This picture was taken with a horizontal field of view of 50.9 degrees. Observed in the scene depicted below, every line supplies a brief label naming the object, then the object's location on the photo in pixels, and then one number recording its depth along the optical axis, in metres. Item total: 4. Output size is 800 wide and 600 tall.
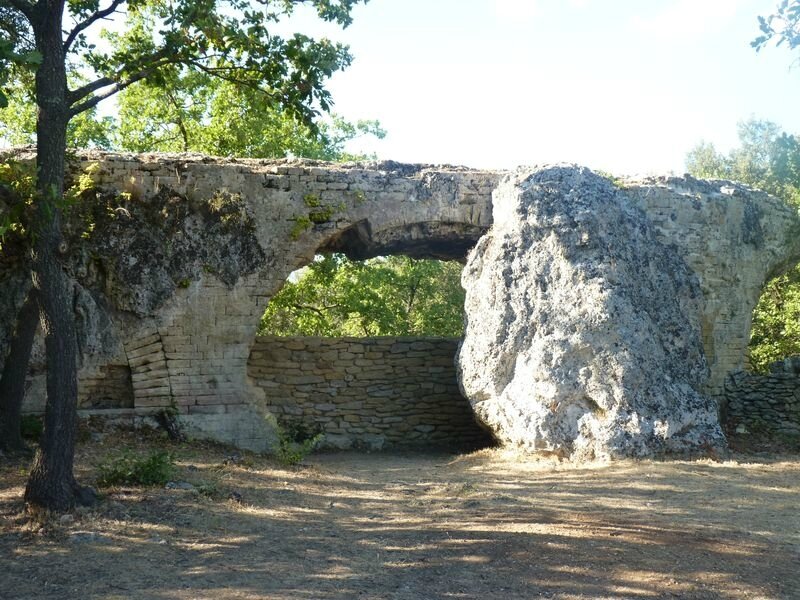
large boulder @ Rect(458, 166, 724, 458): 8.95
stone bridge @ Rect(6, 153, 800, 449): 9.99
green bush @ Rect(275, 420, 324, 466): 9.45
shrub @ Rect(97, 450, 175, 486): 7.28
